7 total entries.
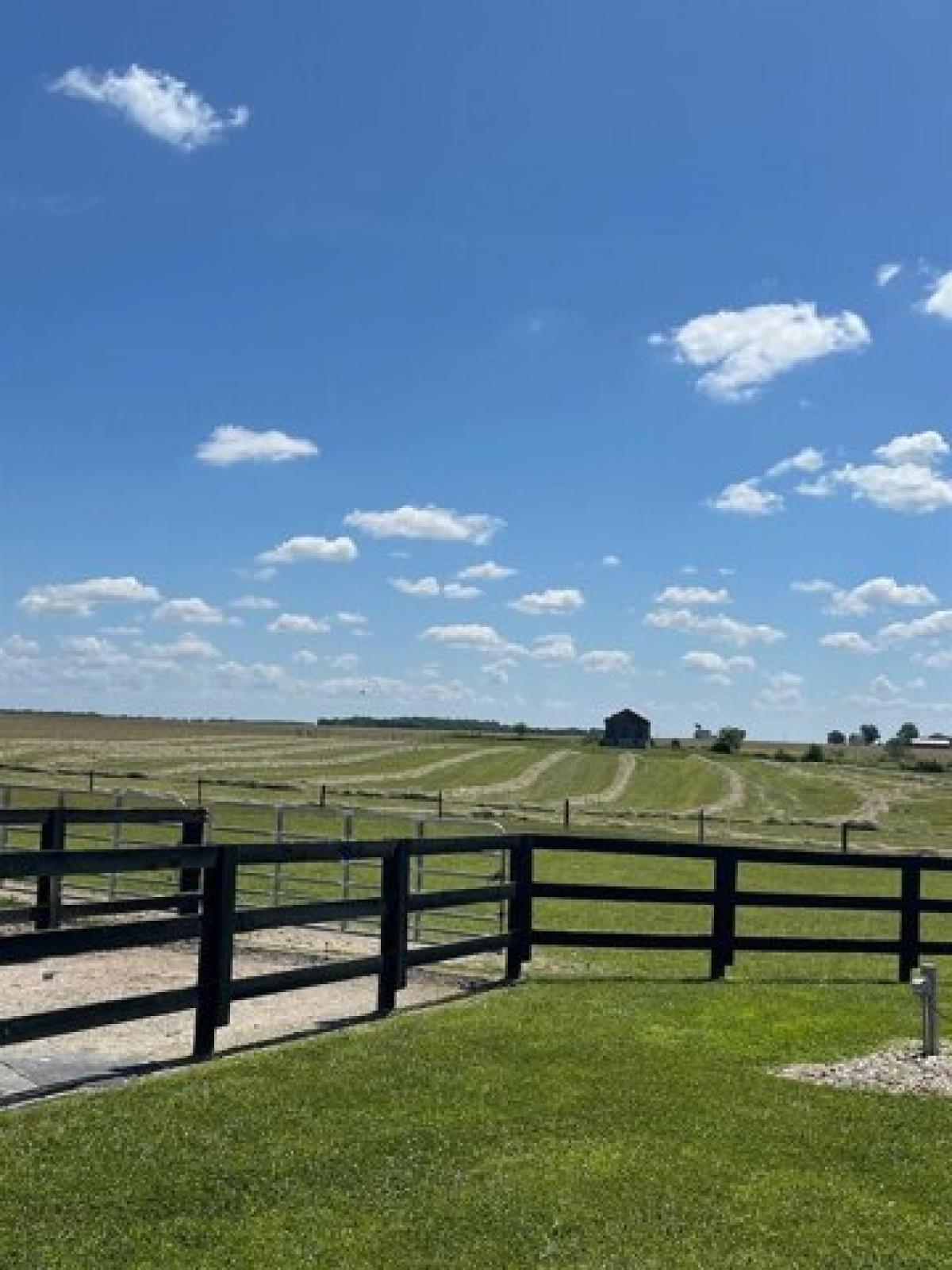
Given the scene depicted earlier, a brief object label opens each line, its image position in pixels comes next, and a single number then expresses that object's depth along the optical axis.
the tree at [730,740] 138.62
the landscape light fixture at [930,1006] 8.76
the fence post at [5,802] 16.91
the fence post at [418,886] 13.08
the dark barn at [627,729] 153.88
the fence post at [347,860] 10.09
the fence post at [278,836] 14.77
